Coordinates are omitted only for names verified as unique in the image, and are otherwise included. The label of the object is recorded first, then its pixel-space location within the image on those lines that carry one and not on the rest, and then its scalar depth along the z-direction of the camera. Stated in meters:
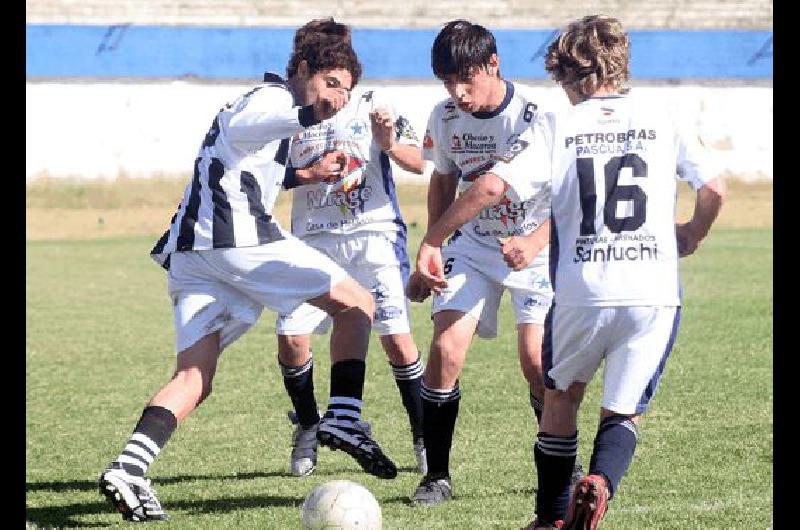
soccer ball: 9.27
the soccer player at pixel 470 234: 10.97
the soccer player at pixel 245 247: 10.55
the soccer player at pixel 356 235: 12.88
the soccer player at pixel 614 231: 8.77
